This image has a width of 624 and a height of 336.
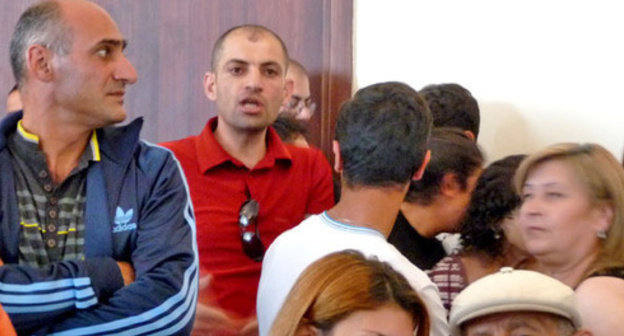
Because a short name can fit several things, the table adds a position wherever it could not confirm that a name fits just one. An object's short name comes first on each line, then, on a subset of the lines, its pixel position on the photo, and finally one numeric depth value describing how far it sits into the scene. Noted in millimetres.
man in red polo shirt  5156
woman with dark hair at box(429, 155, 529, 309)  4724
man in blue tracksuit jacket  3793
